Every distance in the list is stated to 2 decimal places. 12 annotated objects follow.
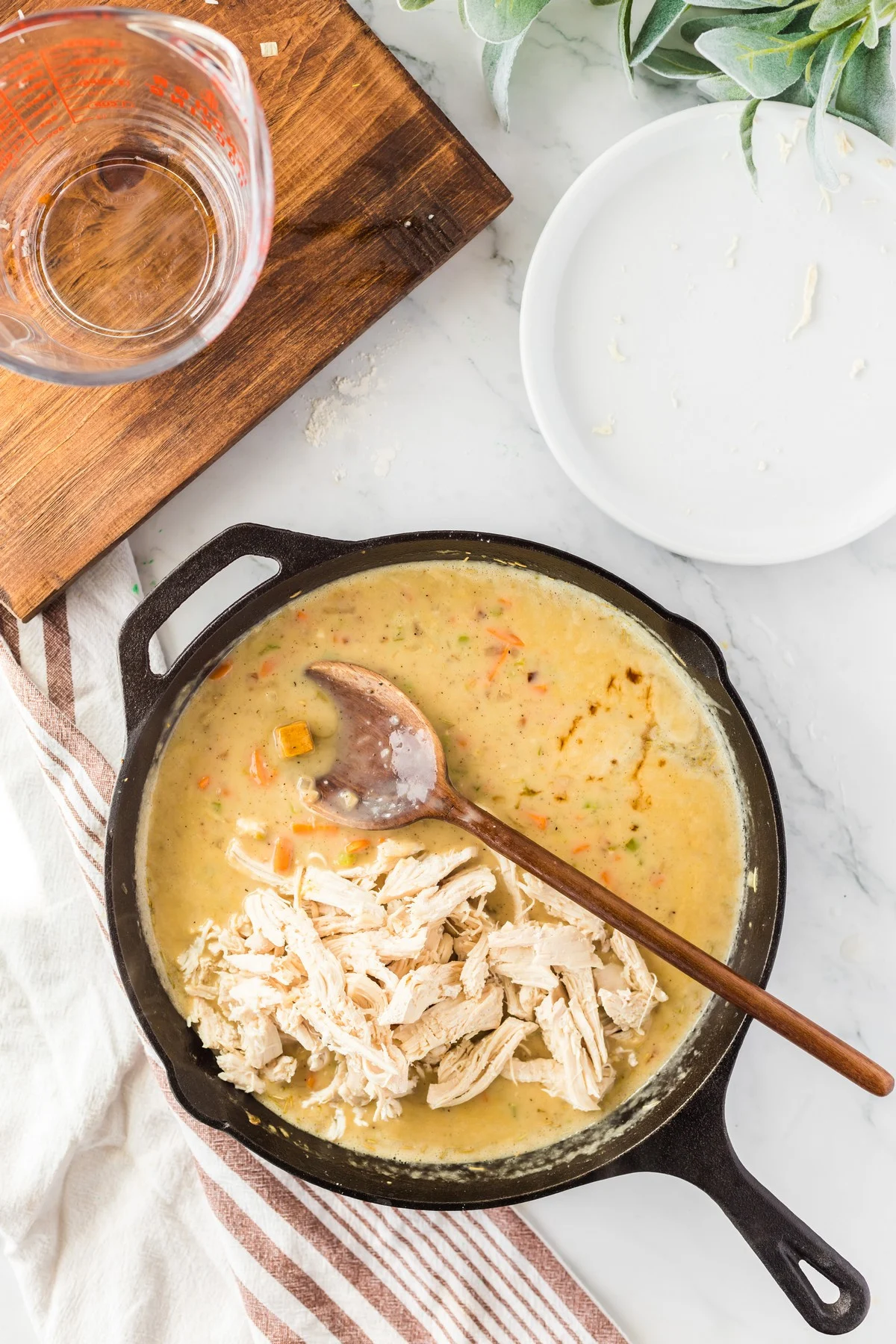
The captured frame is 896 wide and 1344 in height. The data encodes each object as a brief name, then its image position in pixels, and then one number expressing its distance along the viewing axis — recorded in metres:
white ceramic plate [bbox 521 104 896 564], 1.00
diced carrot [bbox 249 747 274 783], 1.00
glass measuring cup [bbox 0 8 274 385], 0.94
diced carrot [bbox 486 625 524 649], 1.00
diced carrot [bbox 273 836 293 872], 1.01
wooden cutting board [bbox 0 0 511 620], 0.98
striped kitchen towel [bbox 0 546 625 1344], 1.02
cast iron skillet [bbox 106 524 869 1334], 0.96
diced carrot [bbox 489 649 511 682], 1.00
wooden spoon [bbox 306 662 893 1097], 0.96
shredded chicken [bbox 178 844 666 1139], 0.99
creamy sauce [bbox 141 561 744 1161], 1.00
